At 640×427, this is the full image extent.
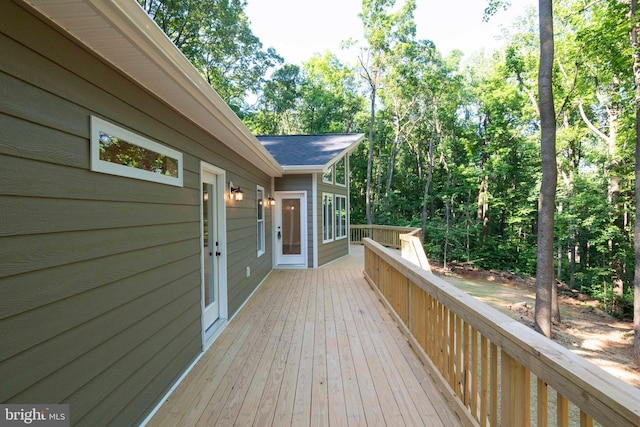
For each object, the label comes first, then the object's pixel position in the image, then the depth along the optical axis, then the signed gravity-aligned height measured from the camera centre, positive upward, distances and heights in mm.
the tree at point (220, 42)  12738 +7486
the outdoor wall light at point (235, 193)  4430 +240
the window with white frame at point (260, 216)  6477 -132
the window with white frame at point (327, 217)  8891 -230
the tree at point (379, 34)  14836 +8294
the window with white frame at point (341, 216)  10191 -240
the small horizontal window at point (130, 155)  1755 +360
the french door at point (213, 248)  3729 -457
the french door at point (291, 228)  8297 -486
